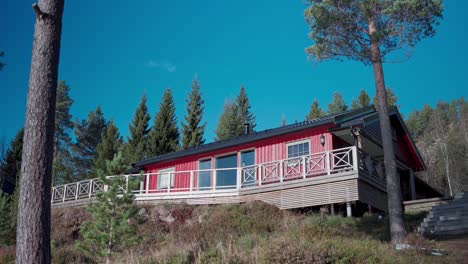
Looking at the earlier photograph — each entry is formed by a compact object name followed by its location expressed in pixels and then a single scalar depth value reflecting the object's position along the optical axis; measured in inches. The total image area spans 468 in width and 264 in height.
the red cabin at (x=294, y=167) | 537.6
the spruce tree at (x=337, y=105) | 1713.8
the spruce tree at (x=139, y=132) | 1282.7
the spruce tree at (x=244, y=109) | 1662.2
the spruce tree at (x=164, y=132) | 1309.1
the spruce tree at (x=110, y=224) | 402.0
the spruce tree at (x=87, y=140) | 1588.3
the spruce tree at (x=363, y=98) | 1552.7
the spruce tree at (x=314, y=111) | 1558.8
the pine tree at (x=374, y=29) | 464.1
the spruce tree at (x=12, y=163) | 1282.0
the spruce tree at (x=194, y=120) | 1354.6
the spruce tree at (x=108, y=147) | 1175.8
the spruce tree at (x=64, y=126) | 1555.1
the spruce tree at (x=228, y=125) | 1552.7
